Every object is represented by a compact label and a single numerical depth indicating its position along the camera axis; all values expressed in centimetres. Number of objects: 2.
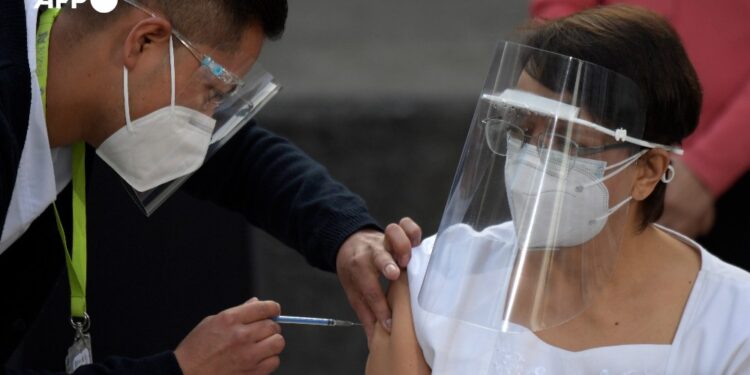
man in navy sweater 524
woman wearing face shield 514
